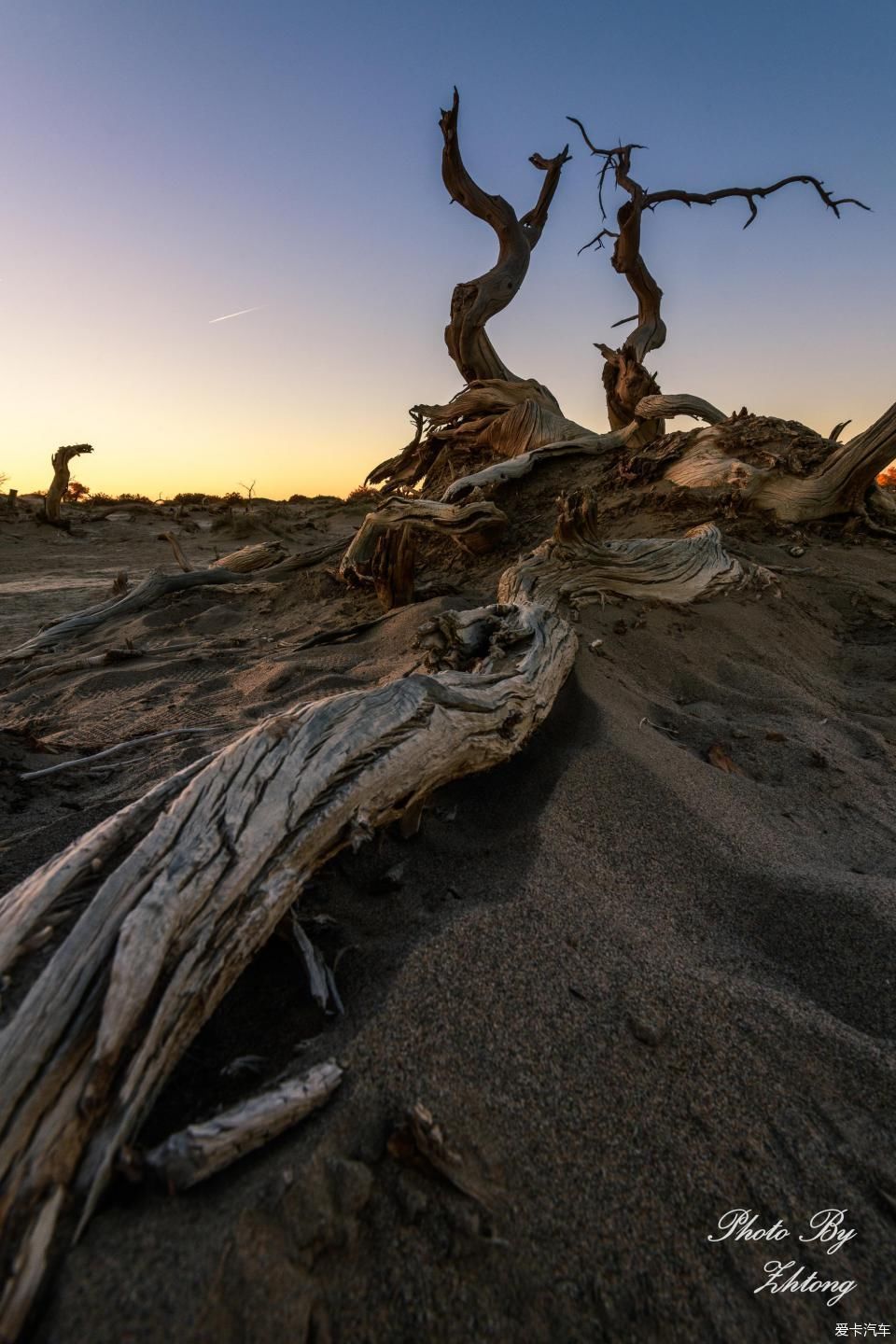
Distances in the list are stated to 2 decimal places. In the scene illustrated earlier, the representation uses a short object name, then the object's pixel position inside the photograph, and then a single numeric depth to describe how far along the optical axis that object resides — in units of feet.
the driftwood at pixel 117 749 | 7.64
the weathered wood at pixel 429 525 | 16.28
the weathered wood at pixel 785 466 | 16.88
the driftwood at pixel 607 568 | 12.92
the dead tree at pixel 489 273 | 26.05
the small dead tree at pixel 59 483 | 39.34
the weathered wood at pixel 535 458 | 18.58
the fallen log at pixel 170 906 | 2.83
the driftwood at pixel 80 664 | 12.97
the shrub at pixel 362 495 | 55.52
